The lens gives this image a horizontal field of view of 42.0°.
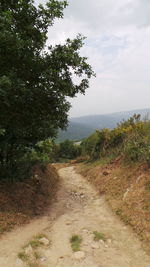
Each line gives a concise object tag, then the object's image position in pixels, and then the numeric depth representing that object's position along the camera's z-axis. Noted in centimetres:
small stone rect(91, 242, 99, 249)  514
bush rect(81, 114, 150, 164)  1103
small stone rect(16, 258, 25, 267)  421
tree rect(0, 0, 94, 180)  612
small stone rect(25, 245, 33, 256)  473
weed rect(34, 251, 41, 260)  462
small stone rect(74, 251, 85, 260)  463
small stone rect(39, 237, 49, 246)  537
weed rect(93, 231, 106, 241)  558
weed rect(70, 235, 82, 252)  508
